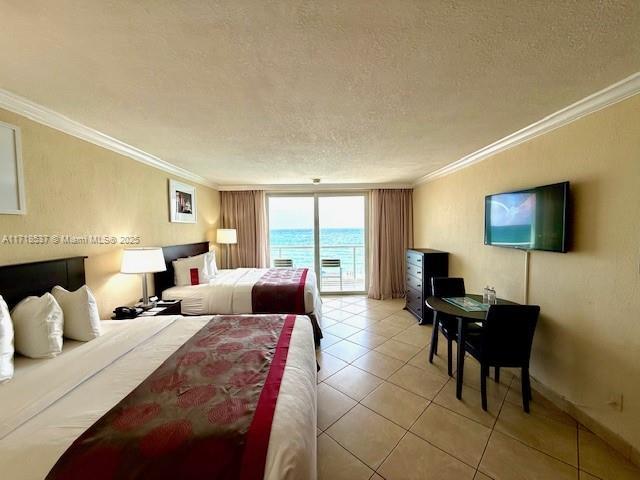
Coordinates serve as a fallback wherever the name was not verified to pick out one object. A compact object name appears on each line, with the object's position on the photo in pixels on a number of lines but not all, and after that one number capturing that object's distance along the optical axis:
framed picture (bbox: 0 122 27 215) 1.62
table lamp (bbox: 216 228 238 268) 4.75
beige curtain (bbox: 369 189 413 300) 5.06
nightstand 2.43
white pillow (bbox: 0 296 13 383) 1.26
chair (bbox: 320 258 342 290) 5.24
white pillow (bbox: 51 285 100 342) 1.71
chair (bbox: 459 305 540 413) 1.96
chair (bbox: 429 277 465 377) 2.47
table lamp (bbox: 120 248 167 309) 2.43
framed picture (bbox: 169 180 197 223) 3.53
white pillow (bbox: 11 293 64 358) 1.46
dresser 3.75
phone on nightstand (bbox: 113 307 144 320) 2.34
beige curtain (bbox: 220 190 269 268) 5.09
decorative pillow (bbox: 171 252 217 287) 3.36
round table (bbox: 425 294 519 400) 2.11
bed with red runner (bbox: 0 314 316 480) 0.84
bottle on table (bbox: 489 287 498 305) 2.42
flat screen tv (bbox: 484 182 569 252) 1.93
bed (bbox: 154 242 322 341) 3.07
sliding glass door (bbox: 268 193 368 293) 5.23
